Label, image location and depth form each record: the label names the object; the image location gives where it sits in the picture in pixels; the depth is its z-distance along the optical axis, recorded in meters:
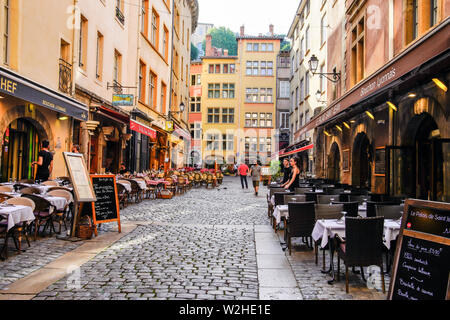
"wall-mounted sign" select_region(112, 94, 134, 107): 14.42
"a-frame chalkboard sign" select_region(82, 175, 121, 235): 6.98
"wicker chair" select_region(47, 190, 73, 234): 7.05
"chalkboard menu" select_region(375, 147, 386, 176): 11.38
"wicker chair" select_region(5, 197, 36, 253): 5.56
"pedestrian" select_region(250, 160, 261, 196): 17.34
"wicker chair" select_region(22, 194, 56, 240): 6.39
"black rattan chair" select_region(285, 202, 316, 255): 5.91
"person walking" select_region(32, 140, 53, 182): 8.60
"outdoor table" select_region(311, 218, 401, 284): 4.77
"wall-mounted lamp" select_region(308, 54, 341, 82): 14.42
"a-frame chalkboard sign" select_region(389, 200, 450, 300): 2.84
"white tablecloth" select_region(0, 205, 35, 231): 5.05
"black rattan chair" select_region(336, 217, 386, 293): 4.27
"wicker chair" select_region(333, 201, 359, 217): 6.22
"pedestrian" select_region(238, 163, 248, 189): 21.16
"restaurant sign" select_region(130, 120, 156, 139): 14.91
